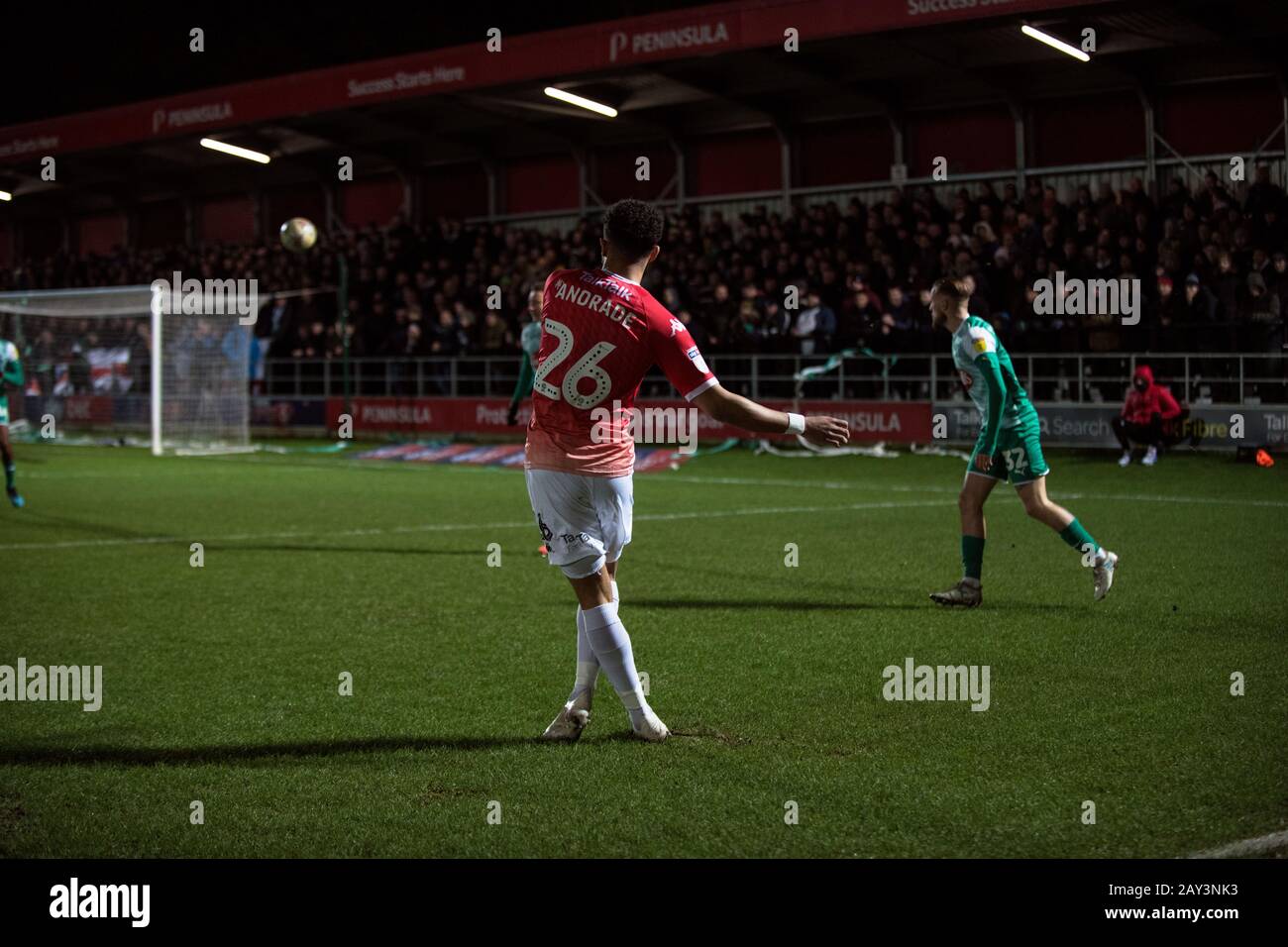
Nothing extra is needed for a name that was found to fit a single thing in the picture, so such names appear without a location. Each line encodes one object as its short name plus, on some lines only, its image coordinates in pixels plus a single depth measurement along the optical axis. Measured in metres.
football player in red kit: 5.88
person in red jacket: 20.38
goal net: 28.45
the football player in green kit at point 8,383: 16.52
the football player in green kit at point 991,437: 9.48
